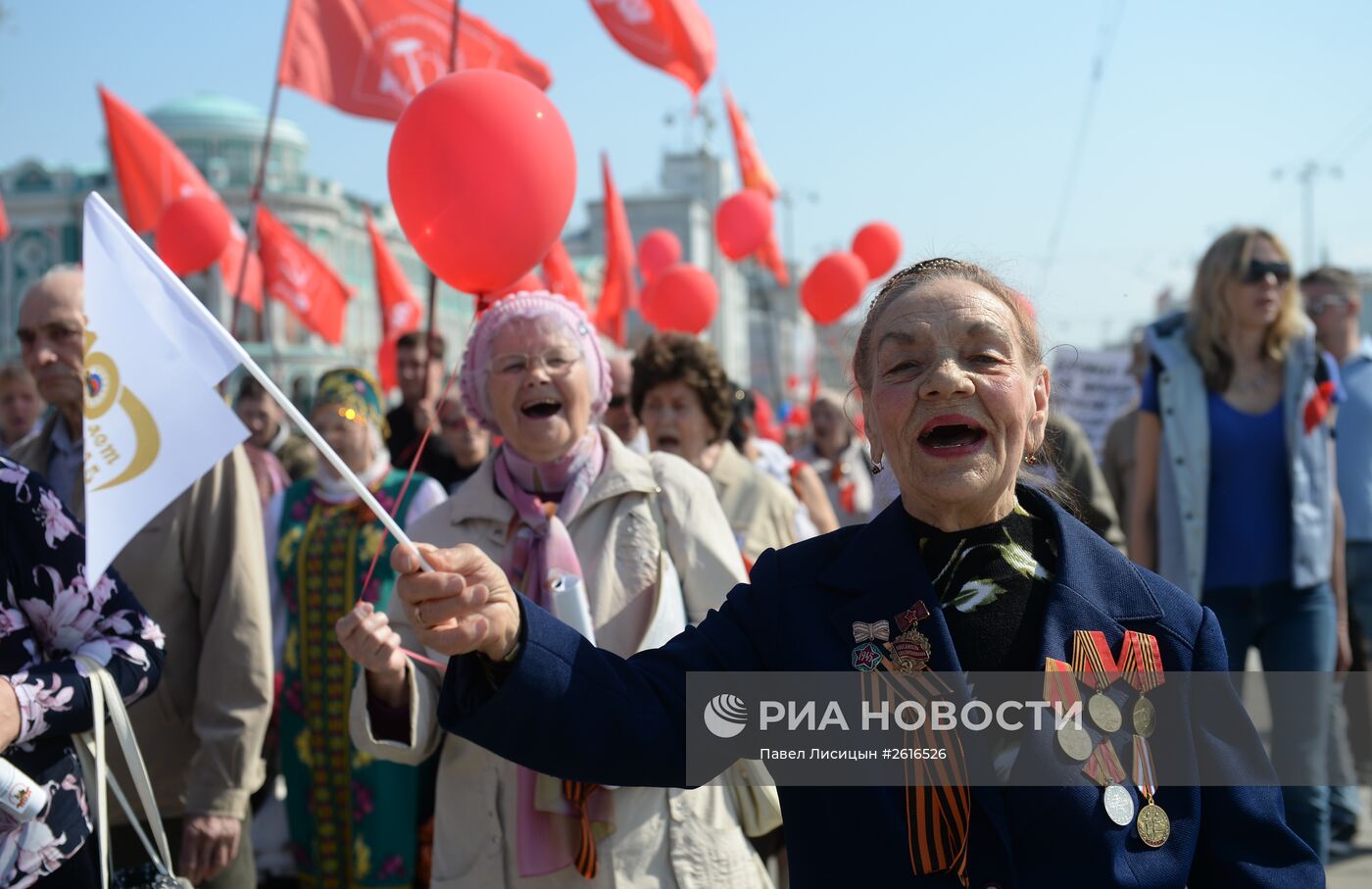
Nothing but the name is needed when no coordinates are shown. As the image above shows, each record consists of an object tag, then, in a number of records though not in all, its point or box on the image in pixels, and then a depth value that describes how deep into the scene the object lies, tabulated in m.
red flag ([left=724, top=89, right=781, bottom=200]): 12.20
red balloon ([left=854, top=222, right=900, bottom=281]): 12.36
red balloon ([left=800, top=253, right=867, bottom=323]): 10.86
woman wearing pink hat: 2.80
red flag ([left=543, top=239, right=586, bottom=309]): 9.03
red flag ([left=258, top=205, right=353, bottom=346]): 11.42
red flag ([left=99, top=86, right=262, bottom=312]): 8.43
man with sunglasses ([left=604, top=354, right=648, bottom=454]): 5.68
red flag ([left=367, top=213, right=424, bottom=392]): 11.93
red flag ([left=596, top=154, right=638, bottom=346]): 11.47
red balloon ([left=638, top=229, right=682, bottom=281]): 13.20
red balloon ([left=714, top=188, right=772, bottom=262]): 11.45
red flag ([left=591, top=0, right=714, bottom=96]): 7.46
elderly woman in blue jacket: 1.75
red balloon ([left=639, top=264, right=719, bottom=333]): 8.93
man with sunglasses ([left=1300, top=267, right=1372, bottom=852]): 5.15
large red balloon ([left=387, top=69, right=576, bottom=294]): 3.32
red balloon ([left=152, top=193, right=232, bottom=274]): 8.39
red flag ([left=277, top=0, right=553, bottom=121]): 6.68
